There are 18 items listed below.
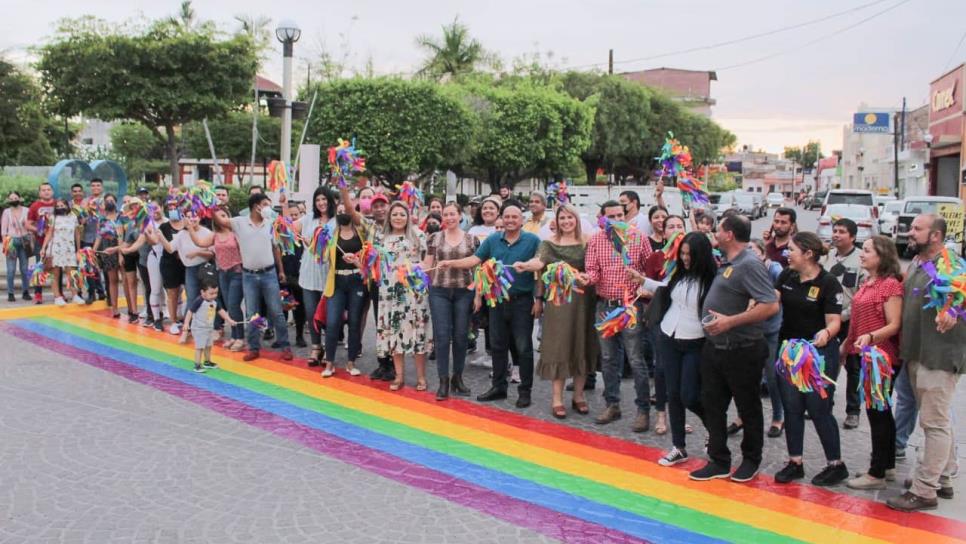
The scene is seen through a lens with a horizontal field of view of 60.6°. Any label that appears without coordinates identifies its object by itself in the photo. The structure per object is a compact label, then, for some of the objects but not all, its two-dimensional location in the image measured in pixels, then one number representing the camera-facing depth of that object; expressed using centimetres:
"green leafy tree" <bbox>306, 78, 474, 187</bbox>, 2717
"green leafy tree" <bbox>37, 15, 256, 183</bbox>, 2177
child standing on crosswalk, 816
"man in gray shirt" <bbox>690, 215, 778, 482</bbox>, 504
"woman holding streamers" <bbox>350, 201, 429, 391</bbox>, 735
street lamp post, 1404
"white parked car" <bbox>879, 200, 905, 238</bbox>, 2369
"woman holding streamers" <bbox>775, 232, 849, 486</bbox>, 524
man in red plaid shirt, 641
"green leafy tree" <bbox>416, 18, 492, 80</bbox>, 4384
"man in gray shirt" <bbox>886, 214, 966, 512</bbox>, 478
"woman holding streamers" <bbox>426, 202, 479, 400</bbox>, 715
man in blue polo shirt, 696
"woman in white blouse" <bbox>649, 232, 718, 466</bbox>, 547
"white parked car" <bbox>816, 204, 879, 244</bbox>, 2091
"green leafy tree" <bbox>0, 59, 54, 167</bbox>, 3005
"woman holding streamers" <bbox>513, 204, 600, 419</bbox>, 666
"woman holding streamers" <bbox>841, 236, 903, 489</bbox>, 511
